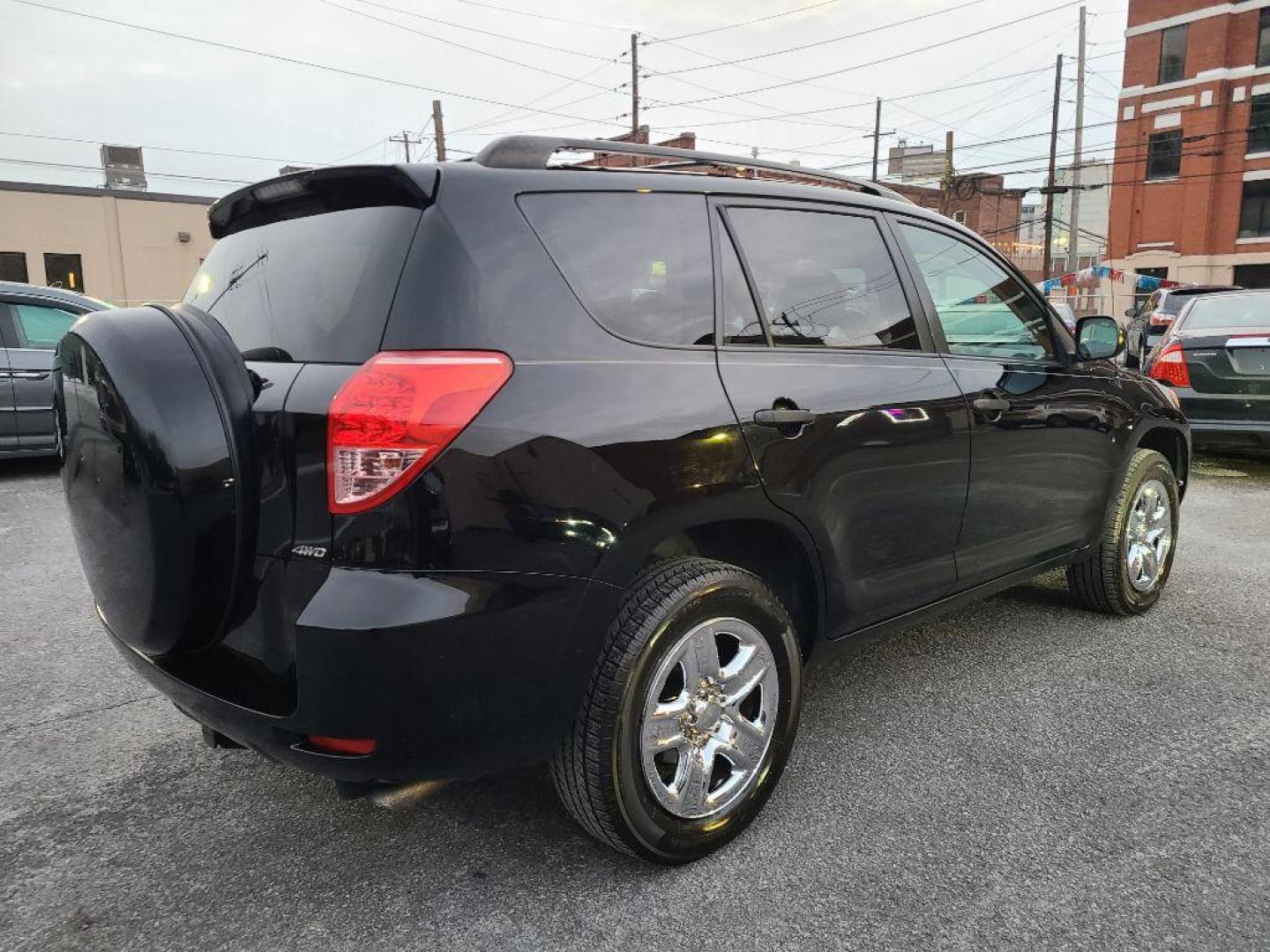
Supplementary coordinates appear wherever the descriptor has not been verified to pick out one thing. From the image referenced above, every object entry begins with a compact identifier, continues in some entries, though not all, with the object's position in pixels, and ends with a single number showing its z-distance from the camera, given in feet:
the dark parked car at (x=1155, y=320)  42.27
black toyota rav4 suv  6.03
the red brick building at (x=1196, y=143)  112.16
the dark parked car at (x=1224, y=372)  24.14
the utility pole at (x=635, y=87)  126.72
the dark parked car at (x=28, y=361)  25.41
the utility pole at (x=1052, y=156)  113.39
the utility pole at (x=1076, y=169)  107.76
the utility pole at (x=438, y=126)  128.67
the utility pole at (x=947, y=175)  129.90
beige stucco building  96.07
